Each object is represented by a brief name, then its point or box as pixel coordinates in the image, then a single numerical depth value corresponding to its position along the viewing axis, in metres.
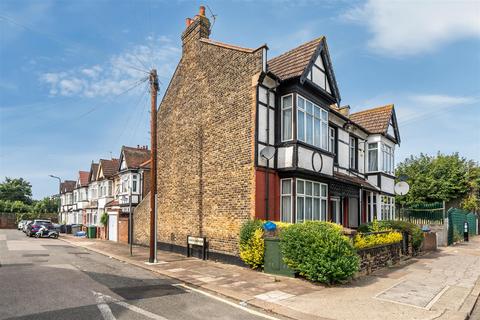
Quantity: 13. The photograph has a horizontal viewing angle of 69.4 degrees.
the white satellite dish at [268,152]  13.19
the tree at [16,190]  80.44
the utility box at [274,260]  11.38
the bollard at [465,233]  24.61
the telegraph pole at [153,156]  14.69
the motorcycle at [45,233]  33.81
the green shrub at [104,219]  32.41
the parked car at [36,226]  34.01
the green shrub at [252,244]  12.34
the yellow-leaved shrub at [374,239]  11.36
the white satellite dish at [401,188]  18.20
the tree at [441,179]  33.56
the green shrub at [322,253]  9.92
